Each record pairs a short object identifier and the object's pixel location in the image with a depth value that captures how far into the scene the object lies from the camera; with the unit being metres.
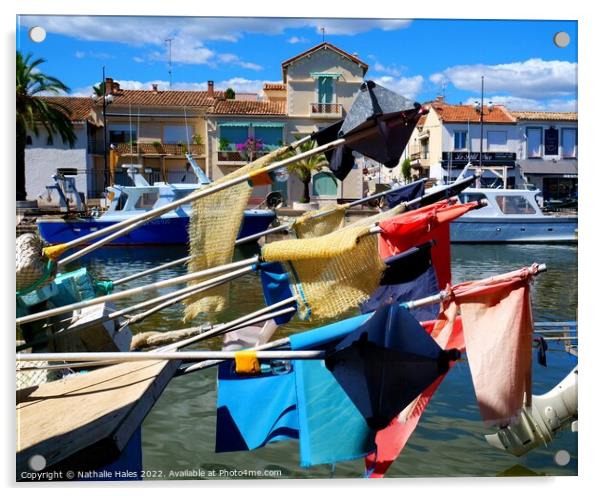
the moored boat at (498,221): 18.20
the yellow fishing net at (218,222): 4.61
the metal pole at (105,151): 9.18
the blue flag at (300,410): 3.51
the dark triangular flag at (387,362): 3.08
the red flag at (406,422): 3.60
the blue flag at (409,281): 4.15
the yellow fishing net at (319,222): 5.65
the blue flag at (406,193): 6.08
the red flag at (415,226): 4.09
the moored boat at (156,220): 16.42
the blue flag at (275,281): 3.99
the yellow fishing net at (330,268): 3.82
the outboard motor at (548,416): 3.89
